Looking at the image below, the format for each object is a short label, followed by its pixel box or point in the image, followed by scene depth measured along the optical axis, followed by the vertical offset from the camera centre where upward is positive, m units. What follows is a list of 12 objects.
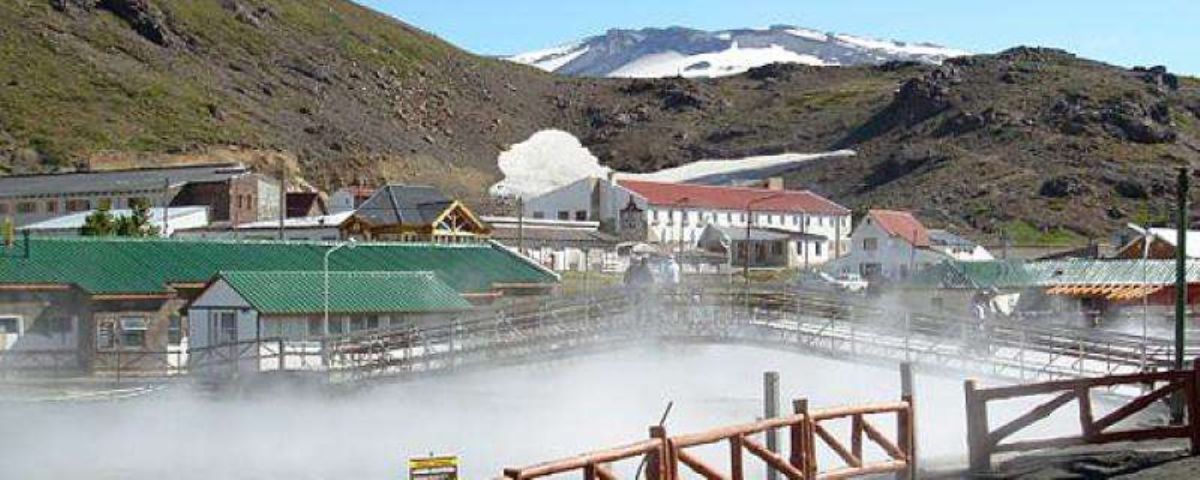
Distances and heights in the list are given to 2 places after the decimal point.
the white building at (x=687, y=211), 128.00 +2.25
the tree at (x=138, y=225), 91.35 +0.79
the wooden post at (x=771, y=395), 30.62 -2.80
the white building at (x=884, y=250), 109.44 -0.69
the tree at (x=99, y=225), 91.31 +0.74
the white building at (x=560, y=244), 107.62 -0.32
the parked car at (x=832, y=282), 88.24 -2.32
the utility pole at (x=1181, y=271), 36.31 -0.67
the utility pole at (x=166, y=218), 102.56 +1.32
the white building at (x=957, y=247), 119.25 -0.53
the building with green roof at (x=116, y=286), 59.22 -1.74
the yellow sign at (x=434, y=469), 27.95 -3.79
